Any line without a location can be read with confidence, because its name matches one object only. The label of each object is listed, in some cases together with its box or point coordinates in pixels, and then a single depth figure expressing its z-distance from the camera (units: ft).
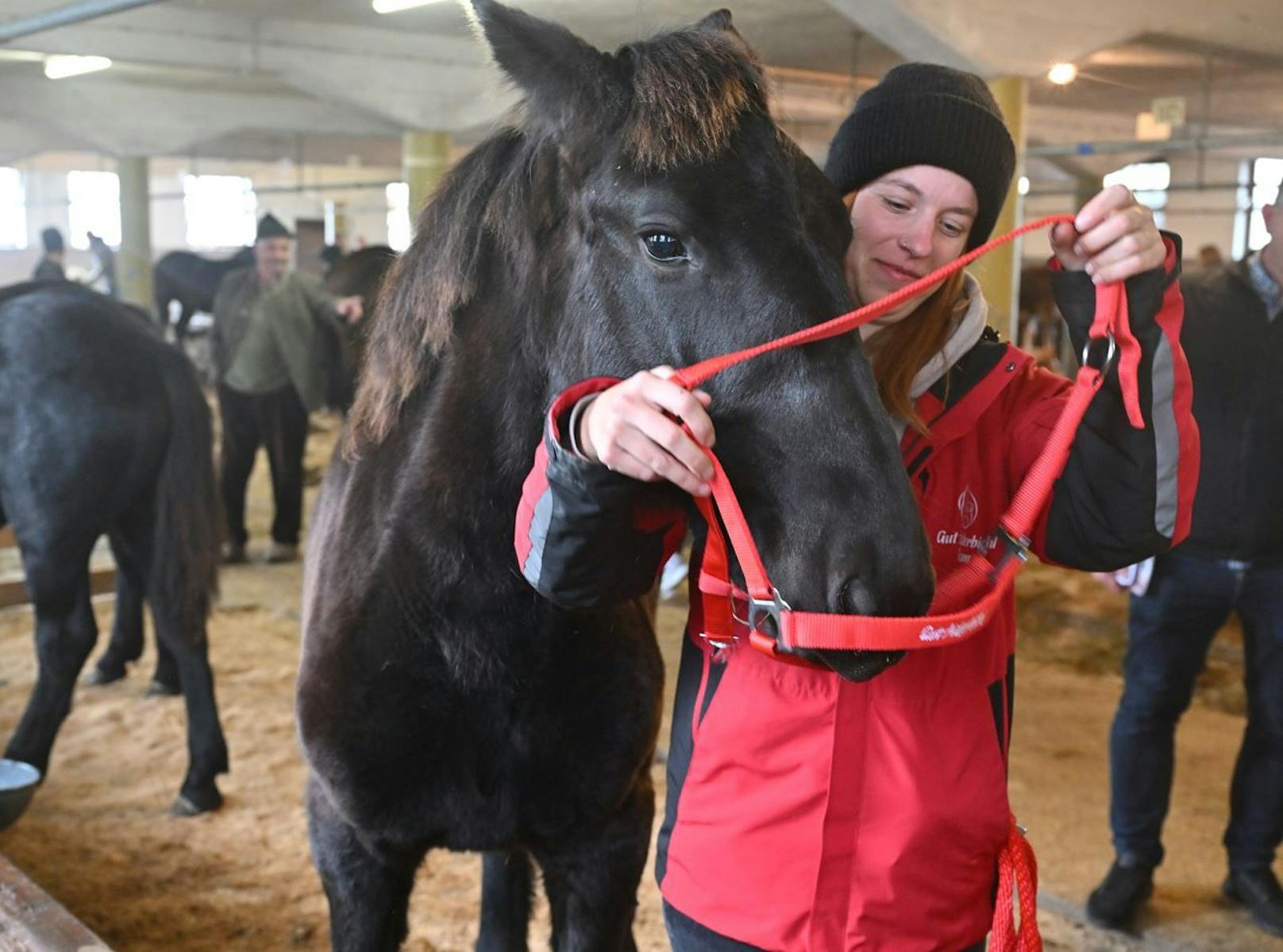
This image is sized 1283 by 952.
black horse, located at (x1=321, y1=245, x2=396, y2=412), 21.04
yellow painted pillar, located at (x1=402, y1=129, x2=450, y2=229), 29.91
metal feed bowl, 9.74
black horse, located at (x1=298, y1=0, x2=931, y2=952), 3.43
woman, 4.04
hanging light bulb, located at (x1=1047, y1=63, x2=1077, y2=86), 19.22
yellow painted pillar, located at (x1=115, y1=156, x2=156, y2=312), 35.58
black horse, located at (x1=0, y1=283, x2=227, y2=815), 11.34
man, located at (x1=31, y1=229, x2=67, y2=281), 27.32
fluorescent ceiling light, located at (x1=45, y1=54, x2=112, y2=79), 25.85
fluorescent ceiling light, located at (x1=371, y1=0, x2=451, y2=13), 21.21
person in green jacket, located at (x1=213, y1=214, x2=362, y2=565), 21.97
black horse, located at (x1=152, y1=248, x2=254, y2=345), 39.14
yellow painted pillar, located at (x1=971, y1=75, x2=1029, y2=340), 19.36
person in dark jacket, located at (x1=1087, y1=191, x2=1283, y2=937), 9.29
